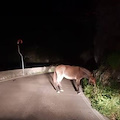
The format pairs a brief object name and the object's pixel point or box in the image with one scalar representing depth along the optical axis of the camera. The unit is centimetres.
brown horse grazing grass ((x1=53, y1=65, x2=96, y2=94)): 629
